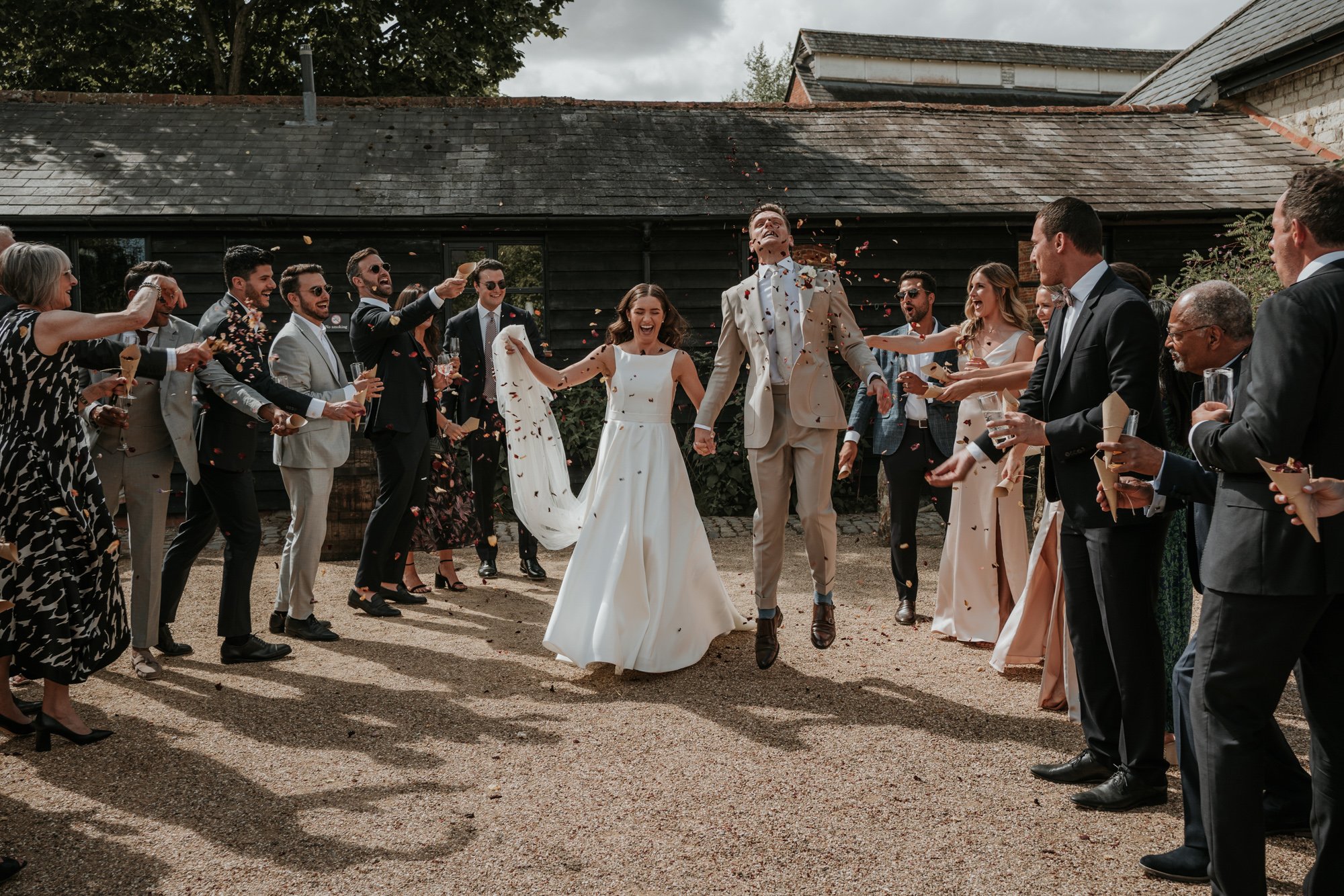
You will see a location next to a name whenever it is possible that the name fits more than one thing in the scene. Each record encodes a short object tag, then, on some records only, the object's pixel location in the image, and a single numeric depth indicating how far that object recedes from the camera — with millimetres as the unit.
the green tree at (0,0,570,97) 19047
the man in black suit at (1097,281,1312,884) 3039
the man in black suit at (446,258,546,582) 8078
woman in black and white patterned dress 4277
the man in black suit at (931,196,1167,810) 3586
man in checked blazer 6801
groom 5457
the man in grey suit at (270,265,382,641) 6148
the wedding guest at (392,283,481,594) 7910
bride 5414
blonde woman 5941
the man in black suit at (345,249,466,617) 6789
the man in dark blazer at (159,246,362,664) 5730
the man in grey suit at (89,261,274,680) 5559
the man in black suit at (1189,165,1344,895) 2523
